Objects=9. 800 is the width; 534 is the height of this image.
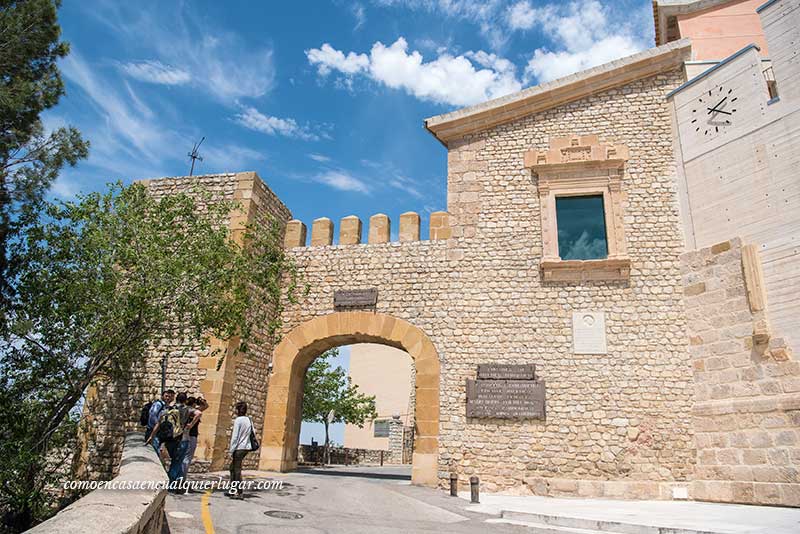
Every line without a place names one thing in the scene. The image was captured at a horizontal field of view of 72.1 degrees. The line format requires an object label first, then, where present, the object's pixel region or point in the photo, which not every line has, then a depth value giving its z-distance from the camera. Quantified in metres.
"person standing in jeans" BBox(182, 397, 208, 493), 7.32
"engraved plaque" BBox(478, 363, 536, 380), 9.62
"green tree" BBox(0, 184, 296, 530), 7.73
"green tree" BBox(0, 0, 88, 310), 8.31
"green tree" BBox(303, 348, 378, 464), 23.61
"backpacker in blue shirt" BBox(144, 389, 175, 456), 7.45
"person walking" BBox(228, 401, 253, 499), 7.05
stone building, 8.62
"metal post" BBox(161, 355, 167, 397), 10.02
